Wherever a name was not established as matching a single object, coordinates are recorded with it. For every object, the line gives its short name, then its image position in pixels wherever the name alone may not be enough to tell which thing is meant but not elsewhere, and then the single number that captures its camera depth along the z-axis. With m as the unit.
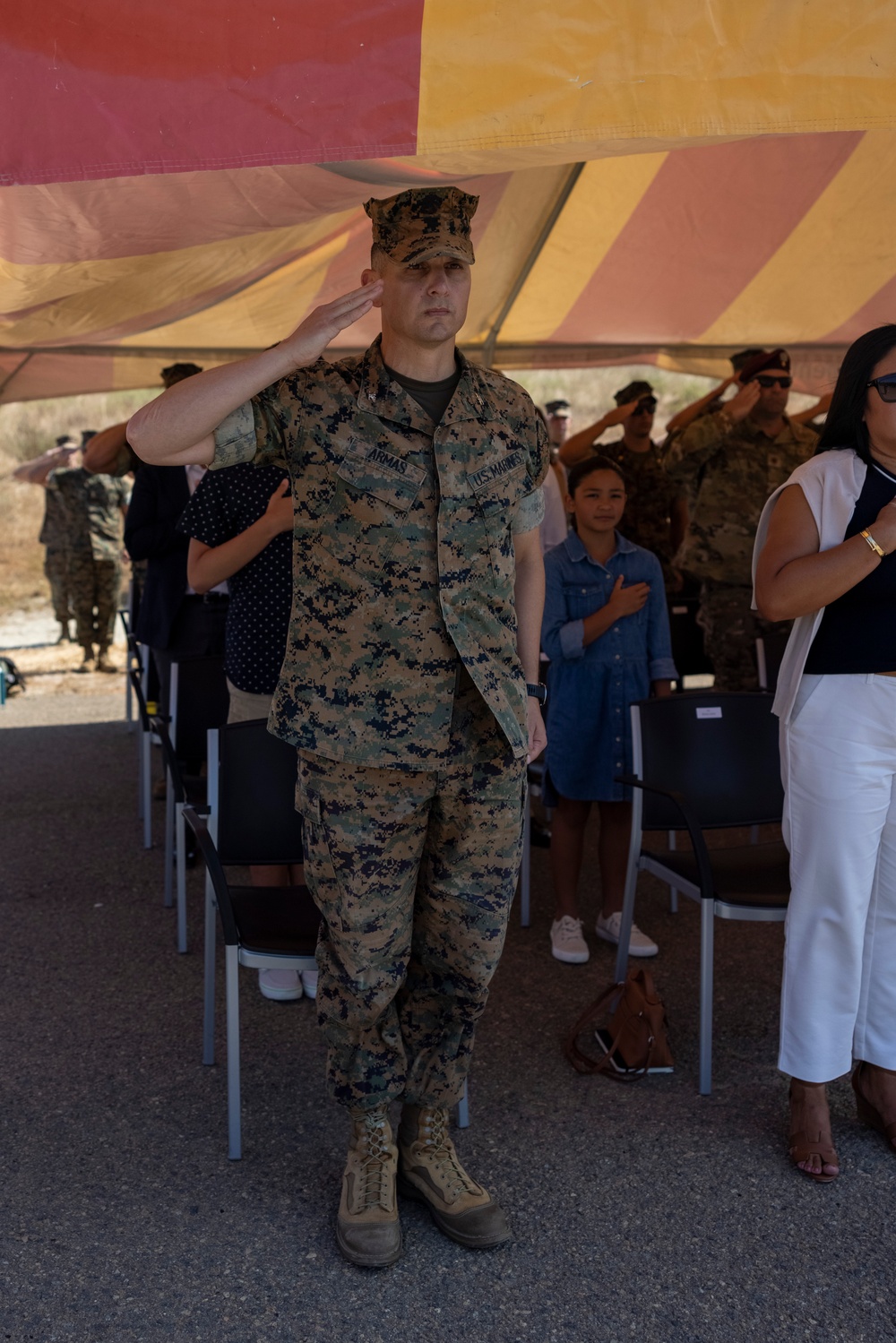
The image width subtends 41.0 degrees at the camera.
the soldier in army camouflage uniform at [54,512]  11.41
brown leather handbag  3.15
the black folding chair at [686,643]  6.57
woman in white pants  2.62
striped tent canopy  2.18
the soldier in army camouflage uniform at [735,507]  5.67
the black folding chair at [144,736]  5.21
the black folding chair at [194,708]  4.52
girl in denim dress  4.03
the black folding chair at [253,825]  3.00
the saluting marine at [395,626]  2.21
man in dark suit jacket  5.12
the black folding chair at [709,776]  3.52
